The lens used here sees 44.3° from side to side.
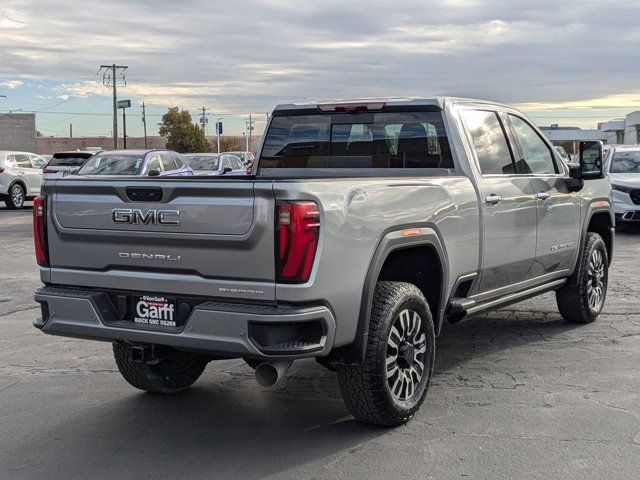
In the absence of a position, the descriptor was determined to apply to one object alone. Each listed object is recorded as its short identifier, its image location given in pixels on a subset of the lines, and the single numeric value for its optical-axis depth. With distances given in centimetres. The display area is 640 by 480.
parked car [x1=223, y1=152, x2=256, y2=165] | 3496
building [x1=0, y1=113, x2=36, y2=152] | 9325
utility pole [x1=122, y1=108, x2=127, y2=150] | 7569
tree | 8600
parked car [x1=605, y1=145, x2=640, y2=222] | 1552
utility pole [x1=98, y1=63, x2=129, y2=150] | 7431
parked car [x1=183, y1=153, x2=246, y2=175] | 2578
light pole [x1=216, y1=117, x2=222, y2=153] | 6291
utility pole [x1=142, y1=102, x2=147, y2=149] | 11780
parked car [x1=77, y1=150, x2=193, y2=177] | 1909
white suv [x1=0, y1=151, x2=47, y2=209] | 2428
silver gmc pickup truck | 409
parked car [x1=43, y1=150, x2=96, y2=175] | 2484
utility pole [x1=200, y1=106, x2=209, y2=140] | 9968
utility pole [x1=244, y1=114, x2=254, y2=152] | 9746
